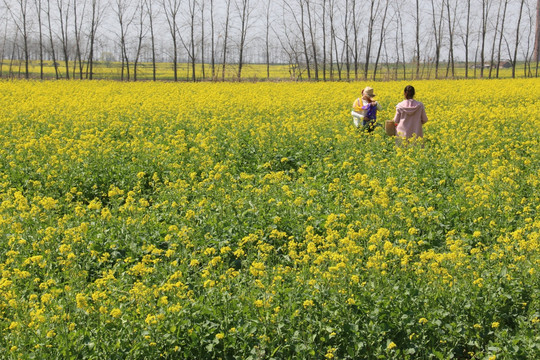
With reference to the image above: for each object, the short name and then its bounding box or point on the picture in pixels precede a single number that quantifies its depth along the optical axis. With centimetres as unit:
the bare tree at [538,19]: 6435
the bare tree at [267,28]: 5591
